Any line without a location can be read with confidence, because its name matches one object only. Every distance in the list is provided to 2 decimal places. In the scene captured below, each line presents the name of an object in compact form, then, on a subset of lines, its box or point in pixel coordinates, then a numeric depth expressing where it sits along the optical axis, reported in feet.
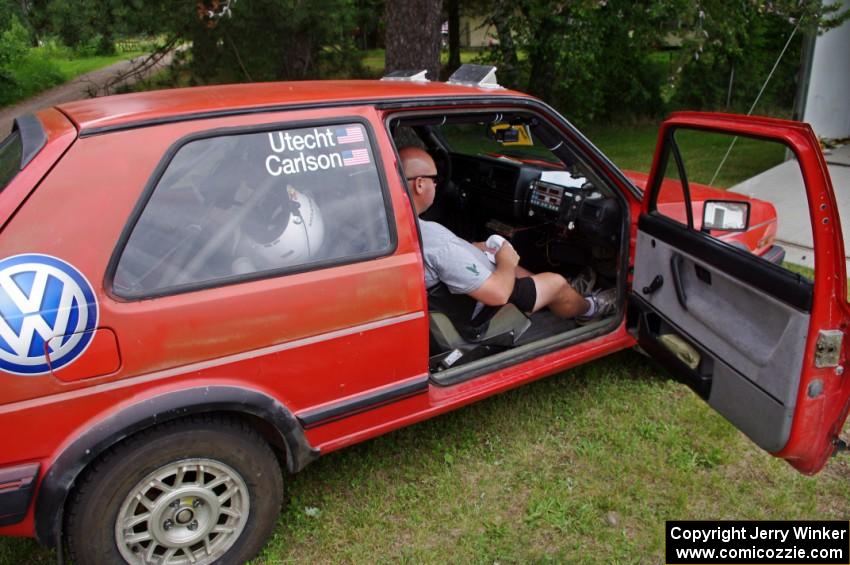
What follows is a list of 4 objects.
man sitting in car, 9.71
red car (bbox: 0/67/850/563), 6.43
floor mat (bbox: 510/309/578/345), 11.42
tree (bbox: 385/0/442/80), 20.57
